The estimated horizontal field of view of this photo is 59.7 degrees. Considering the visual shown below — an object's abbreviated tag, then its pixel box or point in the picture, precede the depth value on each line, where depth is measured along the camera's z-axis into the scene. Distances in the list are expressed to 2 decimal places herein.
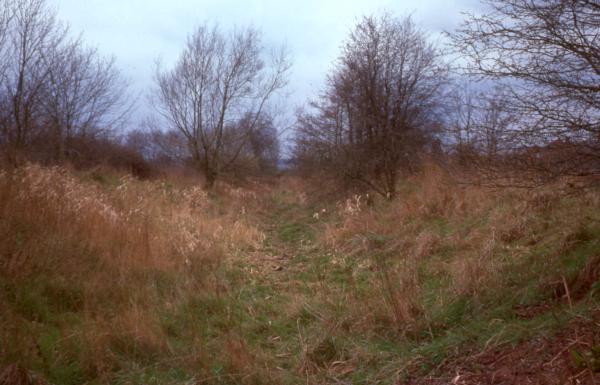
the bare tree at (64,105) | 14.79
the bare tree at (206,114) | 21.27
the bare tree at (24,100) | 12.45
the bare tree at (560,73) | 4.55
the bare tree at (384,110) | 13.72
